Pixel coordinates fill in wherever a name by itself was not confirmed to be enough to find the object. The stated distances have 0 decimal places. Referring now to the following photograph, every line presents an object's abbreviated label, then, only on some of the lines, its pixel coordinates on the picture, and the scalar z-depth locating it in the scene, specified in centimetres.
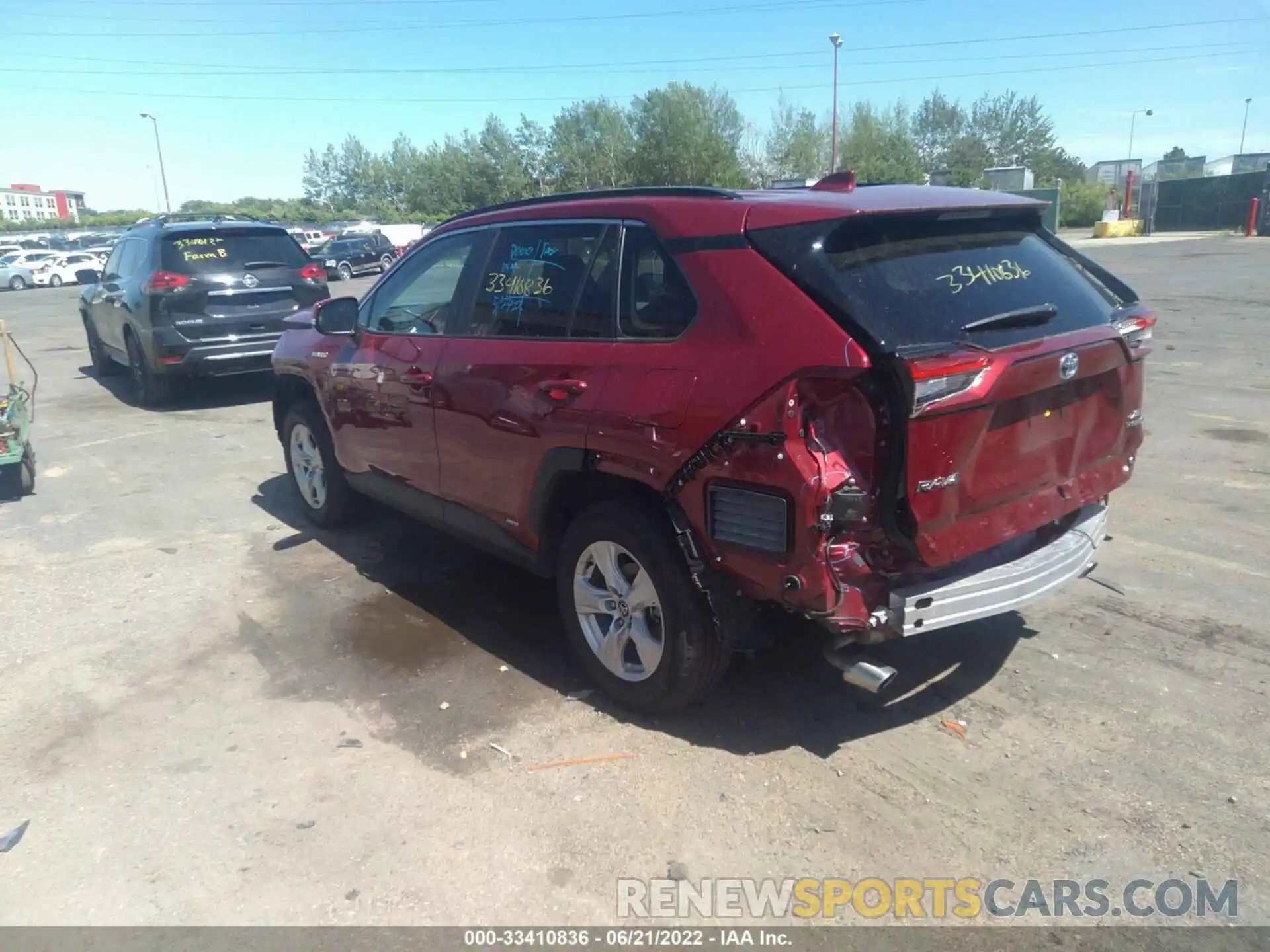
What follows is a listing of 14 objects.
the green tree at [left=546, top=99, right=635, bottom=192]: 6234
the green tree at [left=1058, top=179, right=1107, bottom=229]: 5016
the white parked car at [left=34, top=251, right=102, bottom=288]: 3772
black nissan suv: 991
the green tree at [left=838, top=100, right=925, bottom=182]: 5753
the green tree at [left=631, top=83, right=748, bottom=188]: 5753
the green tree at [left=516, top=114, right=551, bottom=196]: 7212
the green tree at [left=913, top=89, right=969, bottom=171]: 8281
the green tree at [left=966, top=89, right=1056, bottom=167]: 8438
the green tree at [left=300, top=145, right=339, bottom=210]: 11006
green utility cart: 668
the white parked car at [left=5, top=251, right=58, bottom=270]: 3772
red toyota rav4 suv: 299
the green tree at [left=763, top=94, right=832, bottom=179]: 6097
